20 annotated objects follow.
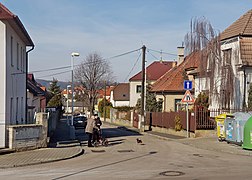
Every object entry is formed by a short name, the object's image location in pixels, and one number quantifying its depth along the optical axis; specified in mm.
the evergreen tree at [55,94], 85562
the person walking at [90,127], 22375
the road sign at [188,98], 25531
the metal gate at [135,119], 46250
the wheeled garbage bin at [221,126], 22814
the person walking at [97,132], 22717
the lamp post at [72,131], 29000
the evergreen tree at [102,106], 77231
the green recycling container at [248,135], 18889
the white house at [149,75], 75188
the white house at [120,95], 102125
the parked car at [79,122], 48006
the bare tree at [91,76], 83688
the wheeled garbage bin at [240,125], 20500
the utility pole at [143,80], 37047
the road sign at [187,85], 25656
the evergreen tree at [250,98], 28059
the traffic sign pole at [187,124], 26653
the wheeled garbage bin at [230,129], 21234
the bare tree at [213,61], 30281
